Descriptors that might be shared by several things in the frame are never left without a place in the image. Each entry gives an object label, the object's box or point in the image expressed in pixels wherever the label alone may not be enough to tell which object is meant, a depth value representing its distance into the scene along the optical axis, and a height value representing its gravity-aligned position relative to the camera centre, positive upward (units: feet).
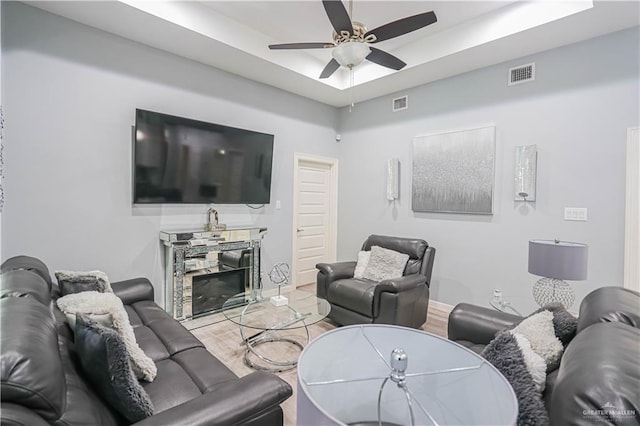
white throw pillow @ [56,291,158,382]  4.86 -1.85
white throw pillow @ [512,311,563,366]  4.23 -1.80
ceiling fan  7.39 +4.50
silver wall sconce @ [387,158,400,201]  15.06 +1.42
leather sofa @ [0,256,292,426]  2.64 -2.09
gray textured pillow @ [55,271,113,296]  7.66 -1.94
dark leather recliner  9.89 -2.79
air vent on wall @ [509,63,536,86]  11.32 +5.01
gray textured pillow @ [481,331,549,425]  3.01 -1.83
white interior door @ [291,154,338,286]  16.25 -0.39
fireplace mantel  11.35 -1.91
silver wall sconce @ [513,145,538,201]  11.19 +1.40
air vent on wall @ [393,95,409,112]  14.93 +5.07
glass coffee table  8.51 -3.10
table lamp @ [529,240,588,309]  7.85 -1.45
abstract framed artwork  12.38 +1.59
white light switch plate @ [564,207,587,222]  10.31 -0.07
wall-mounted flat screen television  10.91 +1.71
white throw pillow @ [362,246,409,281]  11.84 -2.15
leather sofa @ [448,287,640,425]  2.36 -1.41
